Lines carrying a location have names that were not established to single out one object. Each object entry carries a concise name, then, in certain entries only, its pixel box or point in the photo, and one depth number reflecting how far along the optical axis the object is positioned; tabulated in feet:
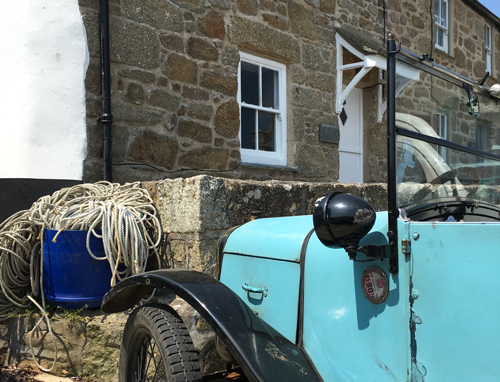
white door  23.79
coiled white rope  9.67
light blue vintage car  4.26
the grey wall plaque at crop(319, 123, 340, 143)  21.36
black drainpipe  14.23
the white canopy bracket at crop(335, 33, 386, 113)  20.95
